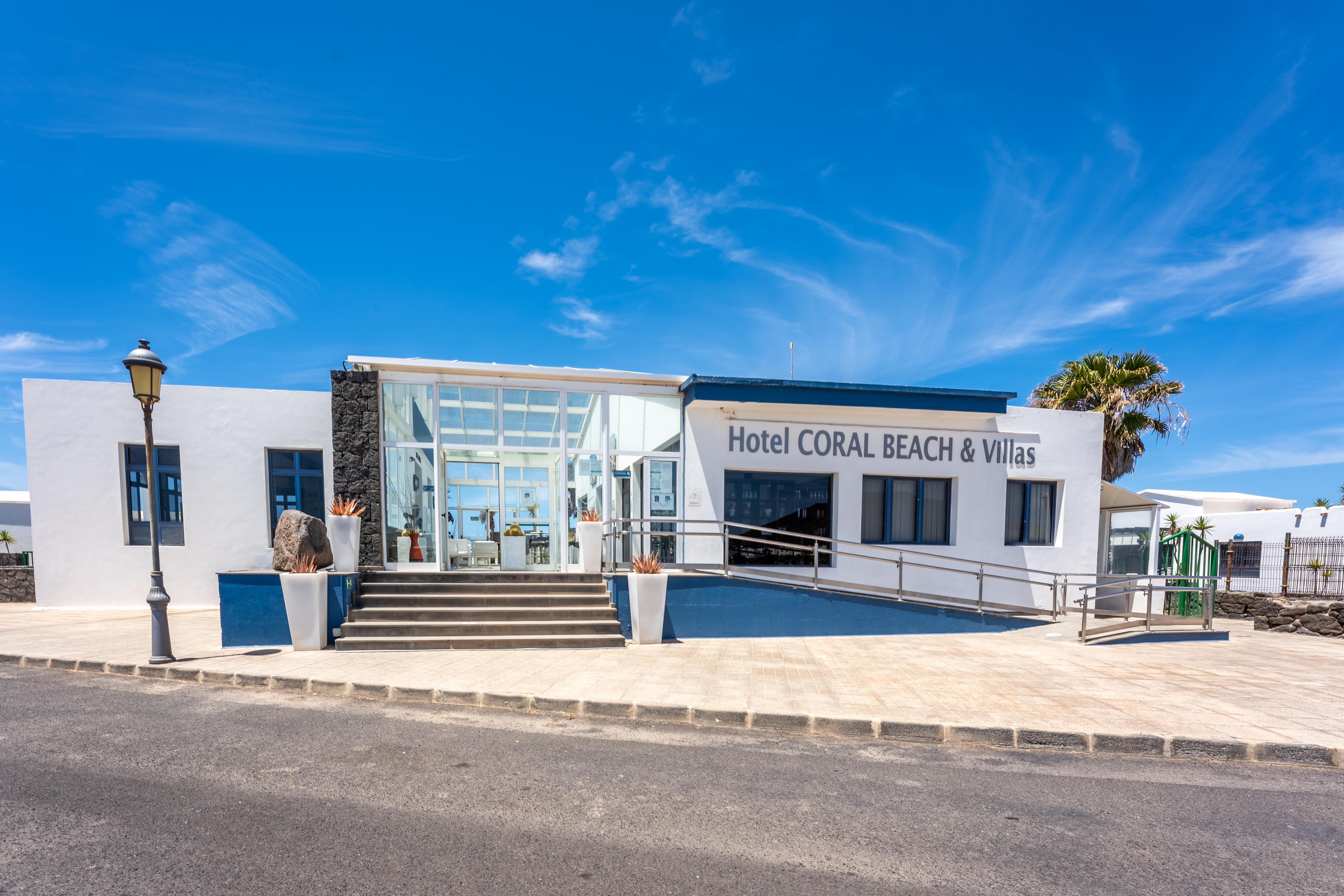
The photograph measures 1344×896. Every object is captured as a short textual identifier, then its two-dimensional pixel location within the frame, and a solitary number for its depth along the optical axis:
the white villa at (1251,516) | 17.92
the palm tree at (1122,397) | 16.80
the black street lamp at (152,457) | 7.12
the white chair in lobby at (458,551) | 11.47
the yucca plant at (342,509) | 9.23
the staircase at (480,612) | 8.30
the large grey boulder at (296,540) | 8.34
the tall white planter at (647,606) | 8.88
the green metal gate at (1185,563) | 14.86
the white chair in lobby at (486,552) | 11.77
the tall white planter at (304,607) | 8.11
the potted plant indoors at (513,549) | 11.56
